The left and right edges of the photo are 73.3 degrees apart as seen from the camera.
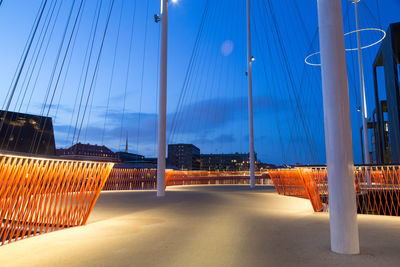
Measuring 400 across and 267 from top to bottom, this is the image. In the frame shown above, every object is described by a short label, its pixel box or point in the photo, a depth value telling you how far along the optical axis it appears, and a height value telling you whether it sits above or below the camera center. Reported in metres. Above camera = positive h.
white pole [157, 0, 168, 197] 10.79 +3.17
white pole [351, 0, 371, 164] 17.45 +6.58
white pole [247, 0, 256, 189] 15.73 +4.90
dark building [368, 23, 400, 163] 21.83 +10.28
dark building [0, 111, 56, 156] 27.78 +3.87
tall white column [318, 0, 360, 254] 3.30 +0.88
